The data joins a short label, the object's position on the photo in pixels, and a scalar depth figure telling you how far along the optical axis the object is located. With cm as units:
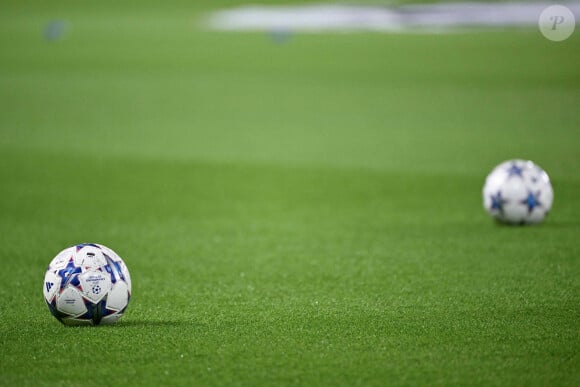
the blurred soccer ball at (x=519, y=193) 2062
